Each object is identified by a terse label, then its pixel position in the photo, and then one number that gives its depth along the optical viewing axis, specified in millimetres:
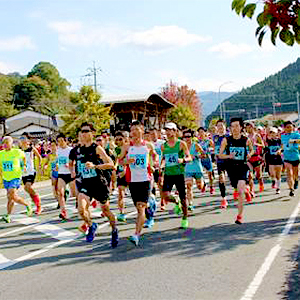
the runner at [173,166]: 8940
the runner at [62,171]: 10852
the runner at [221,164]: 11511
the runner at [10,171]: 10750
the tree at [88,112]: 47375
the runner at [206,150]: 14094
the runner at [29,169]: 11812
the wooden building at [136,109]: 50903
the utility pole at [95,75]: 68469
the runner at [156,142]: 12489
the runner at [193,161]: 11672
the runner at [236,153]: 9438
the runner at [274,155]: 13617
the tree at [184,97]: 83312
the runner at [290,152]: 12219
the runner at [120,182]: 10152
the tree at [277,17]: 5336
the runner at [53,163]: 12583
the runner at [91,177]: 7664
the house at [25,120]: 85750
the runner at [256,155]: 13750
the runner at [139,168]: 7820
